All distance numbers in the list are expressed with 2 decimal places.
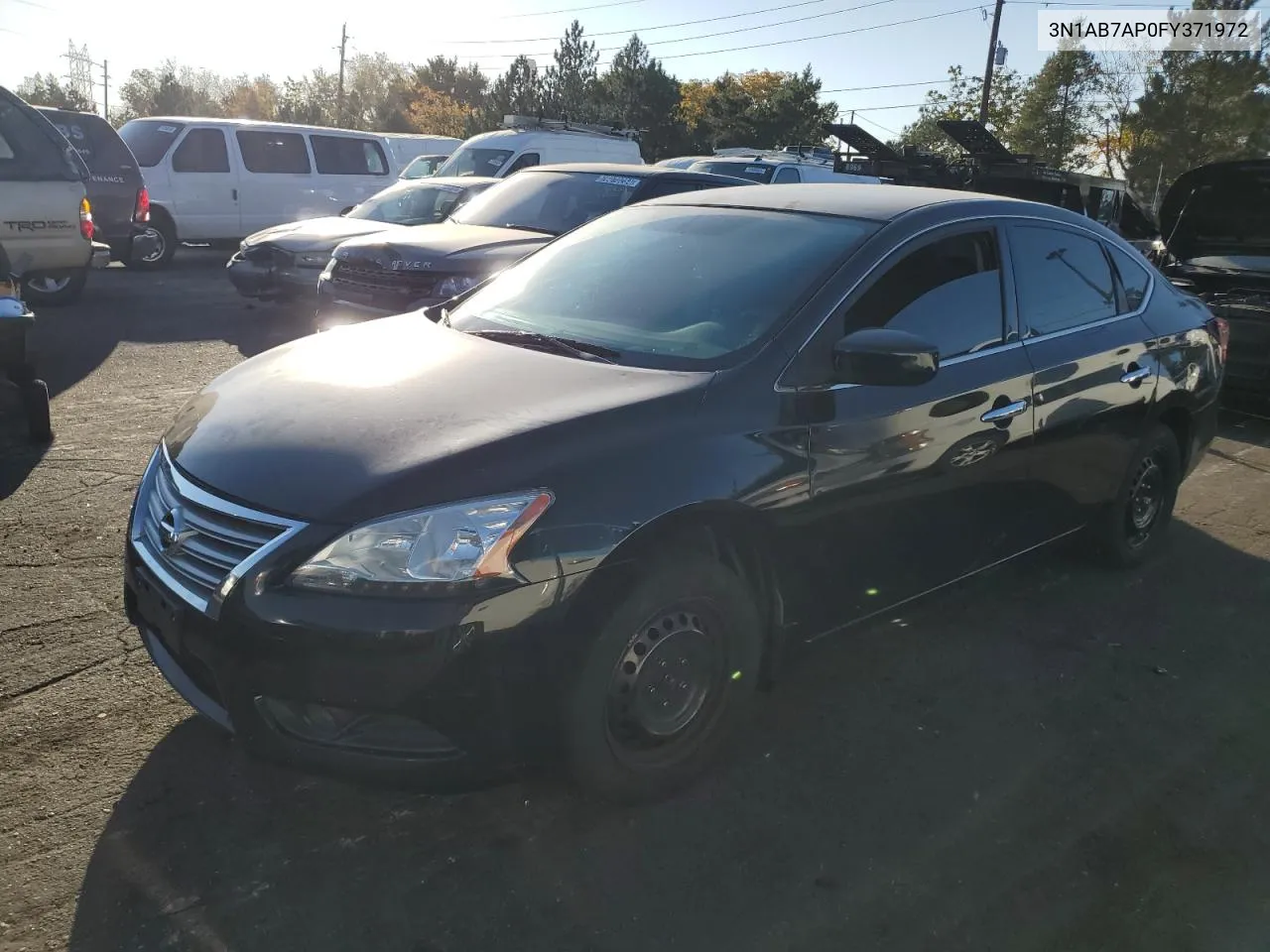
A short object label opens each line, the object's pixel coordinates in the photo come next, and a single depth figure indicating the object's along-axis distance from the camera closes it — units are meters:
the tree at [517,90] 63.34
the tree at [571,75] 61.81
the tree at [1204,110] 36.44
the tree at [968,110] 45.47
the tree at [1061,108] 40.94
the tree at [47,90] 67.29
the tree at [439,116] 69.57
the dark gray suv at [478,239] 7.75
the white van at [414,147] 20.09
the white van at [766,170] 14.44
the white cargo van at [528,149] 14.35
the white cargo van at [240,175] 15.01
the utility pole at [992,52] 36.88
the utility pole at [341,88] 72.32
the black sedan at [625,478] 2.45
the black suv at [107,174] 12.35
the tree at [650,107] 55.53
